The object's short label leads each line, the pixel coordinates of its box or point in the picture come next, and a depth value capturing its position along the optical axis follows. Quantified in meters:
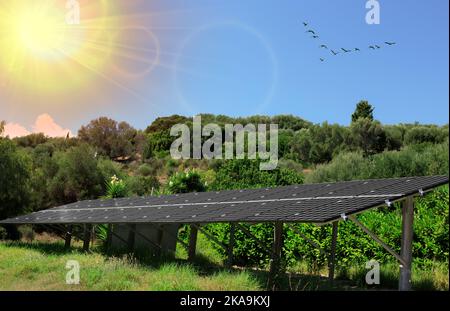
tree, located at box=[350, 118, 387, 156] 52.44
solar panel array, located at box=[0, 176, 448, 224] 10.78
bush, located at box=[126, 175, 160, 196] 41.22
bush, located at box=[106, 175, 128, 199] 32.81
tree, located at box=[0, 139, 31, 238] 32.88
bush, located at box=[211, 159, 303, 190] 33.72
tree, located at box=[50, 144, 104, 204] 40.38
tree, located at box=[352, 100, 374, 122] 60.33
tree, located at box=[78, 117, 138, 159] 59.44
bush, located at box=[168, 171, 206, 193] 30.83
